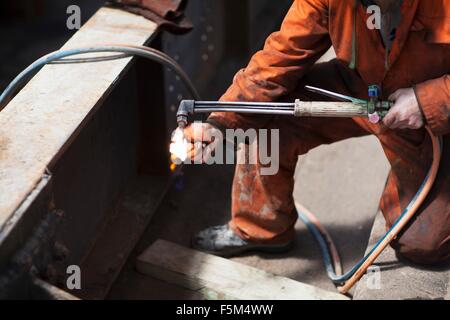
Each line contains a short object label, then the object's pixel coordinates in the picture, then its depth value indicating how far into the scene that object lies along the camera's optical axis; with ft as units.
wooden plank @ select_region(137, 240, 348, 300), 18.19
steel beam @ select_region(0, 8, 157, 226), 13.66
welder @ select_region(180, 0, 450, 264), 15.34
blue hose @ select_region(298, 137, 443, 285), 17.04
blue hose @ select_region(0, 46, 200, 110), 16.91
